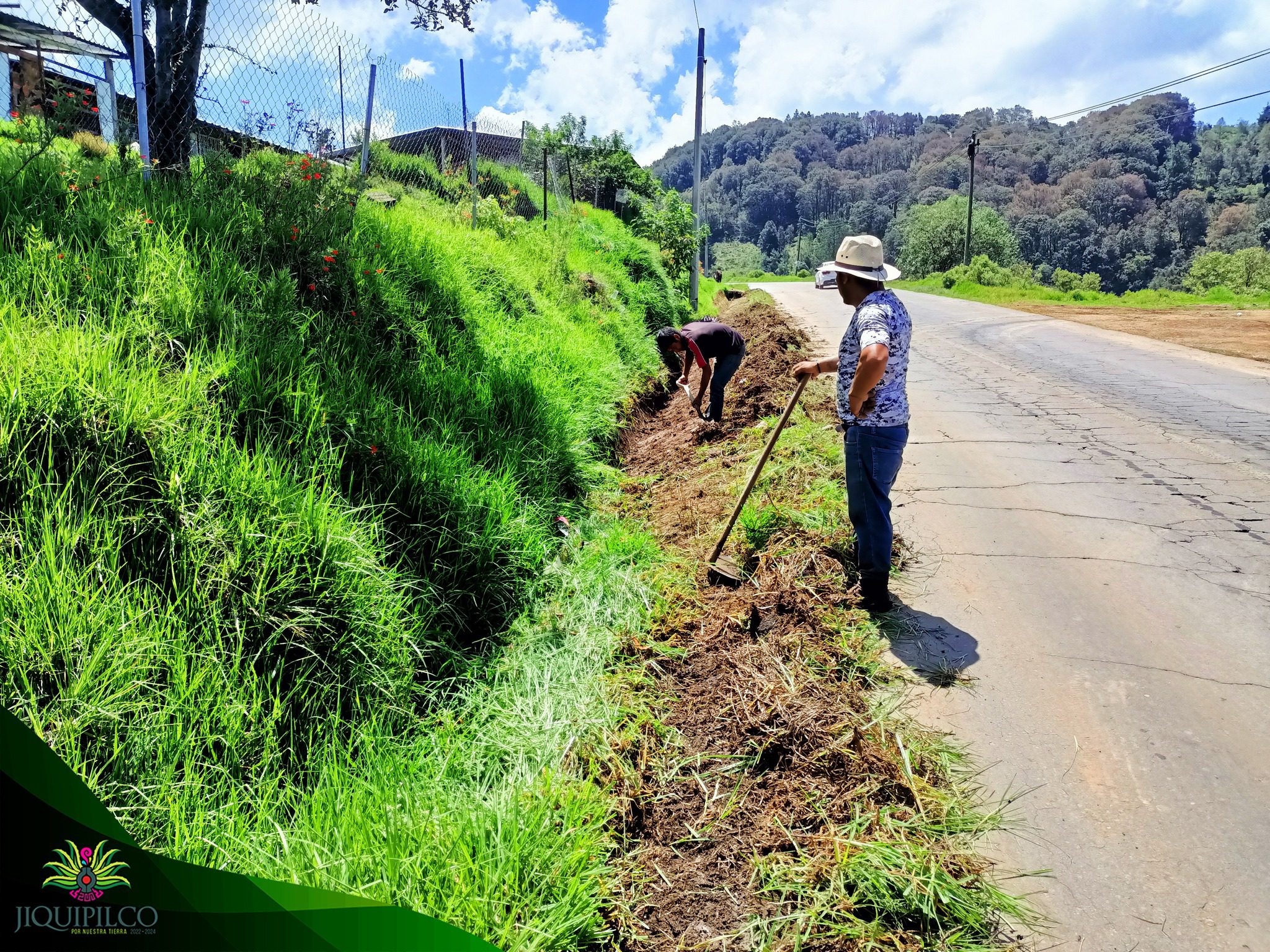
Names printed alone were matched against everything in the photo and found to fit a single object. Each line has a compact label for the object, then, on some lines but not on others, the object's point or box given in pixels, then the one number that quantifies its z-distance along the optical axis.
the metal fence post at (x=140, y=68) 4.72
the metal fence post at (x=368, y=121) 7.70
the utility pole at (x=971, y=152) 35.95
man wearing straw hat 3.24
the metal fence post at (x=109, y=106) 5.30
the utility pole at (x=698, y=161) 16.88
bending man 7.21
